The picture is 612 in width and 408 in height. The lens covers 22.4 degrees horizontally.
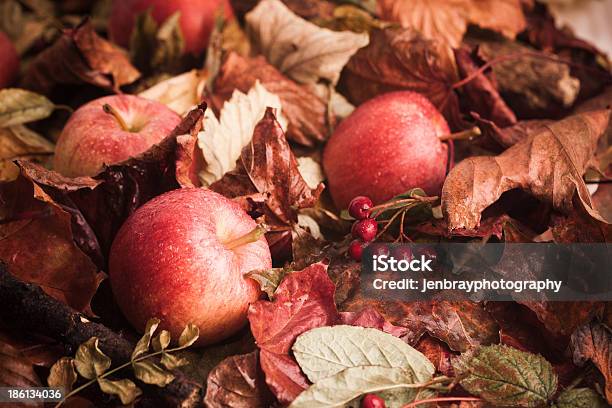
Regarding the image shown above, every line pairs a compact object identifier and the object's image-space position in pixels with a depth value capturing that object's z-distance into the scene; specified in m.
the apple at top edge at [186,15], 0.86
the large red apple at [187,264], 0.67
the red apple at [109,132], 0.73
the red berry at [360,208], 0.71
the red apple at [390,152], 0.75
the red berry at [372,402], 0.65
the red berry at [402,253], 0.71
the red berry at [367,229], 0.71
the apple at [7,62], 0.84
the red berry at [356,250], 0.71
